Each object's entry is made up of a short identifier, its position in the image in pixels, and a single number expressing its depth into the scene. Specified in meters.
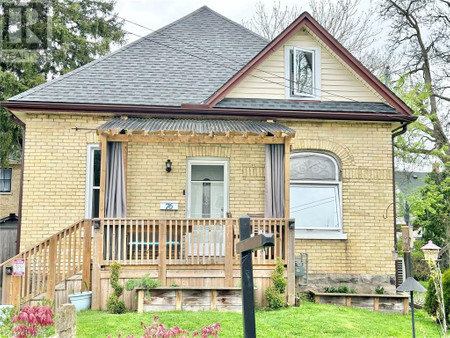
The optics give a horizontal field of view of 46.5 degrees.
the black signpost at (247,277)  3.21
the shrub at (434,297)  9.78
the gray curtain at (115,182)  10.67
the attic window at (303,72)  12.20
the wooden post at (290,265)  9.44
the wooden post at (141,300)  8.61
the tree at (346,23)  25.42
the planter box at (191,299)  8.68
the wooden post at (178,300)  8.70
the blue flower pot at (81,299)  9.04
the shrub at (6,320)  7.37
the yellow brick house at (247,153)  11.16
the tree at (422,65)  21.69
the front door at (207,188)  11.84
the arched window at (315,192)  11.76
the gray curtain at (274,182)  11.05
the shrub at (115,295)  8.73
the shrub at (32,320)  4.91
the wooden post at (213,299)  8.80
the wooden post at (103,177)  9.74
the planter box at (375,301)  10.13
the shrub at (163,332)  4.63
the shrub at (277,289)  9.16
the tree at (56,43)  19.83
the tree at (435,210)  19.25
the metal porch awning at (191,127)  9.95
